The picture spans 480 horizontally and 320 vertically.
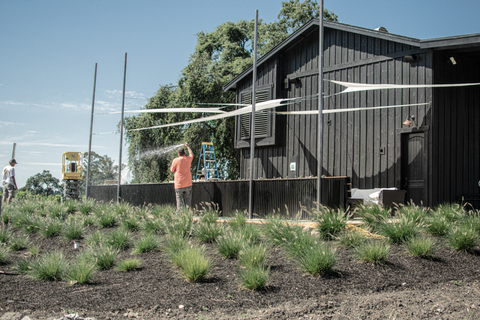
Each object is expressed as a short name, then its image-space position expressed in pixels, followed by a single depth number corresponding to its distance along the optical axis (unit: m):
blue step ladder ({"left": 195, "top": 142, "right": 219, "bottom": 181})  16.22
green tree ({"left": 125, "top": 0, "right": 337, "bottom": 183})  23.16
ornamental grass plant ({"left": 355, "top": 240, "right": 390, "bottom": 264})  5.04
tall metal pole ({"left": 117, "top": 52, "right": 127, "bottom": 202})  12.14
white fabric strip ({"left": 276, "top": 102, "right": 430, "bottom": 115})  9.90
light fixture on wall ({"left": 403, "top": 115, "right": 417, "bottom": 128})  9.75
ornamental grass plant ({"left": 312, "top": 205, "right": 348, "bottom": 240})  6.09
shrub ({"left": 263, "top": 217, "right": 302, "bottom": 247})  5.65
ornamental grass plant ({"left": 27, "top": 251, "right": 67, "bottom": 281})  5.13
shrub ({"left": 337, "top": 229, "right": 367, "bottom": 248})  5.59
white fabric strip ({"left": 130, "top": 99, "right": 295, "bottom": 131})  11.66
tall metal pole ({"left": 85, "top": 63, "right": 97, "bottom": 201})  13.69
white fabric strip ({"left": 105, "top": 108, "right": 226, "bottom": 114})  11.72
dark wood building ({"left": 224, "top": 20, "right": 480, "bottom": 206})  9.74
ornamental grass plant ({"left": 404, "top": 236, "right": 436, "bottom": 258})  5.26
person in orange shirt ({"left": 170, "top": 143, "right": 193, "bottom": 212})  9.61
